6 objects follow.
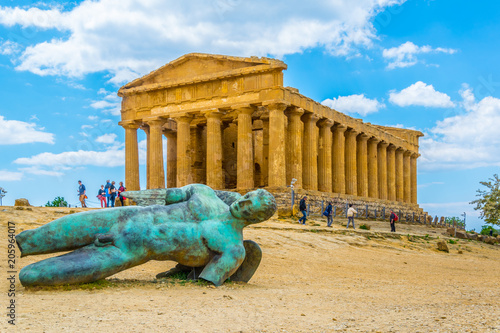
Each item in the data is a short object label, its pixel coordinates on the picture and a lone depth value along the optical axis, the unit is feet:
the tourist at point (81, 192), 82.46
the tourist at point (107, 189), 85.55
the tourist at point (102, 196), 88.94
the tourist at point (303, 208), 73.92
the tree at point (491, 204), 125.29
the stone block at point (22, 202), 66.54
